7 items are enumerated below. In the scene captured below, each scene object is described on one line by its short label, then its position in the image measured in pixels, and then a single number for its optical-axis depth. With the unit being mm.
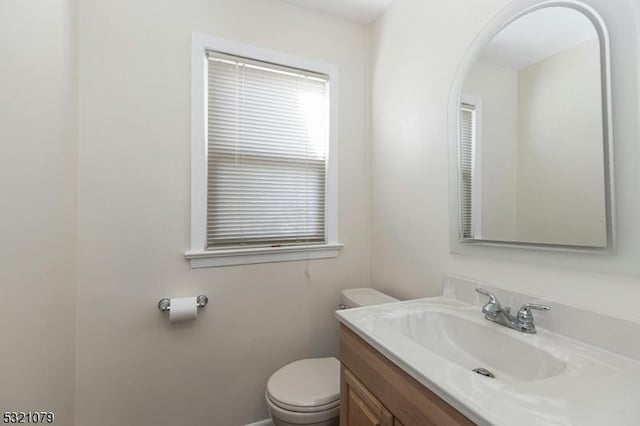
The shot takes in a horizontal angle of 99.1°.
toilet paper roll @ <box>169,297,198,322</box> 1392
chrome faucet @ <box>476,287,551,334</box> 928
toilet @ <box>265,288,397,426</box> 1253
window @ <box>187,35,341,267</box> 1530
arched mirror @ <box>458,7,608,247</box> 872
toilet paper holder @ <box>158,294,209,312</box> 1423
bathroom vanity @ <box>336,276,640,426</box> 569
